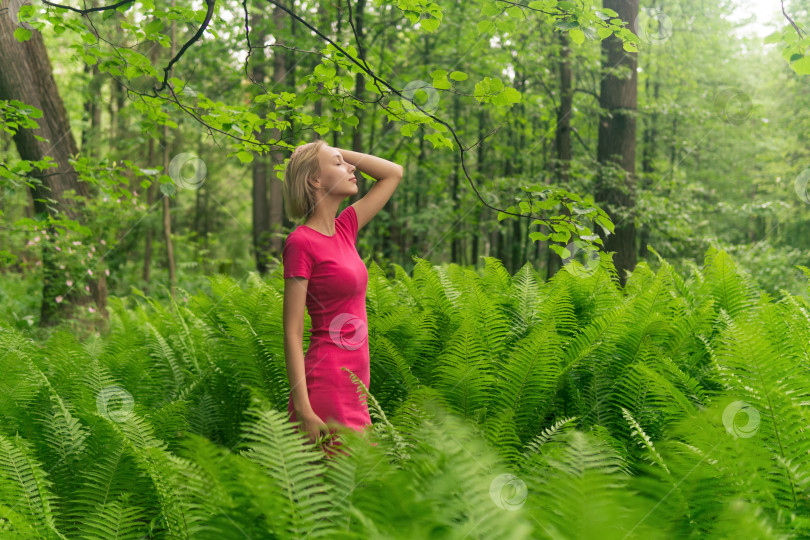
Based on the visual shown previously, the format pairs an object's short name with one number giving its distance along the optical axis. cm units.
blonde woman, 206
